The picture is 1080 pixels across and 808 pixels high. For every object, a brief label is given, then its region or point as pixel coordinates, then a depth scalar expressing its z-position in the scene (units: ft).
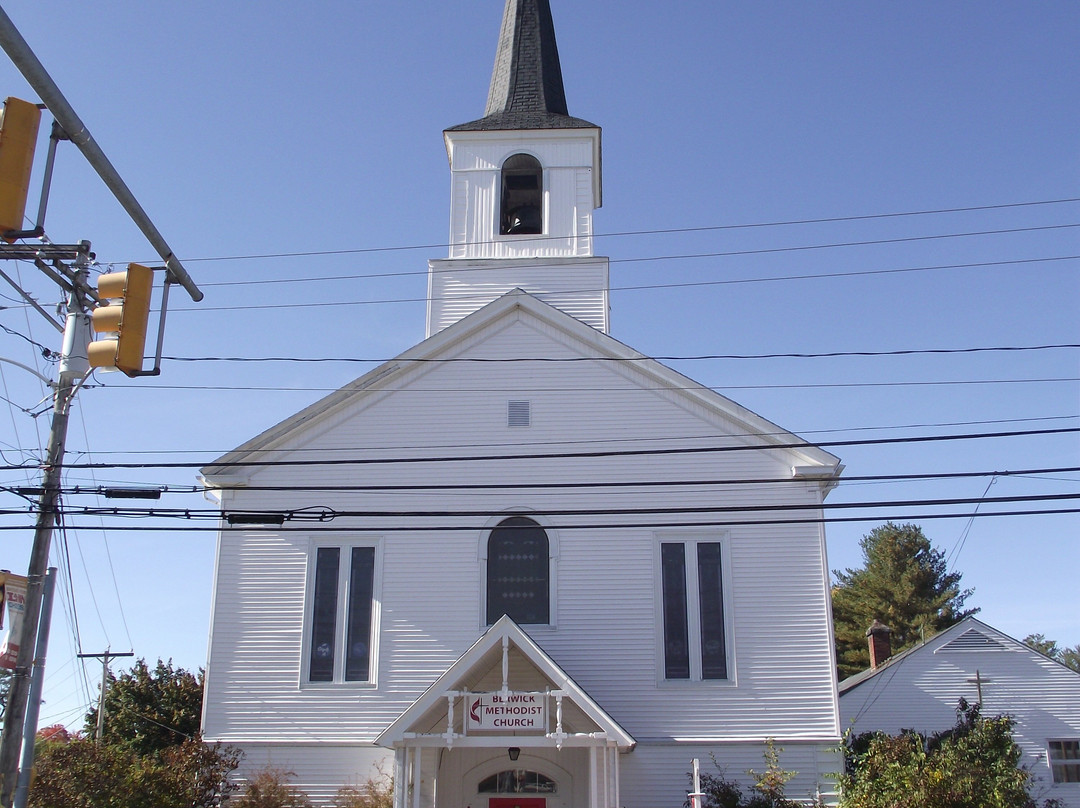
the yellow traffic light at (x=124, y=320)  28.53
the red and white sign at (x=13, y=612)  39.70
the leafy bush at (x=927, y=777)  52.08
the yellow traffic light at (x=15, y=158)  20.65
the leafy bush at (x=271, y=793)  56.85
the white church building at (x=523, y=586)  58.75
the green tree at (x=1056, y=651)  252.93
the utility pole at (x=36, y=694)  39.74
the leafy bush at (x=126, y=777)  51.24
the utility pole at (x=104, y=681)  88.54
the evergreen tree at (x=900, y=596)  174.29
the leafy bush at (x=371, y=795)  56.95
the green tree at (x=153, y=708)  80.94
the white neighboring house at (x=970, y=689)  82.43
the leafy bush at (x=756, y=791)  56.13
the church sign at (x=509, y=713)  53.83
